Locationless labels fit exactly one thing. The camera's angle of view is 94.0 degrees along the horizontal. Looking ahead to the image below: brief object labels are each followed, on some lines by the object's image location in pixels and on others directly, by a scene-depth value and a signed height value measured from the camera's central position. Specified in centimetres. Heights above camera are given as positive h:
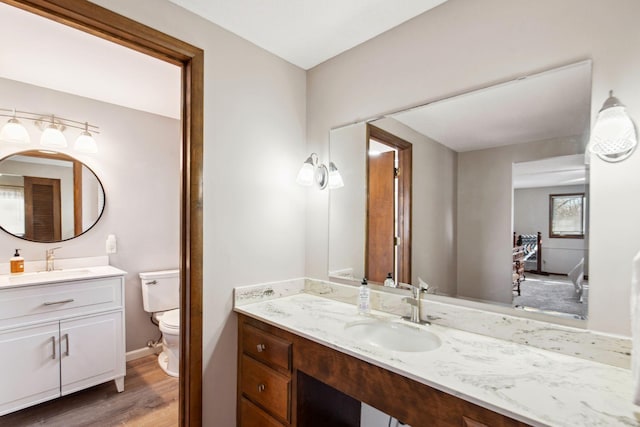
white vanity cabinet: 188 -88
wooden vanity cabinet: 93 -69
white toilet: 254 -89
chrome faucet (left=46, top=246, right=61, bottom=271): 238 -39
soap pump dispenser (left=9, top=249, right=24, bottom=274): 220 -40
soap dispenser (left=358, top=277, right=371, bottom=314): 160 -49
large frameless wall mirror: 117 +8
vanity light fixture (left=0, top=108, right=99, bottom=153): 223 +63
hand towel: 78 -31
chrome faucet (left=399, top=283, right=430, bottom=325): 145 -45
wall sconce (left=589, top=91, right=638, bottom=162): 101 +27
